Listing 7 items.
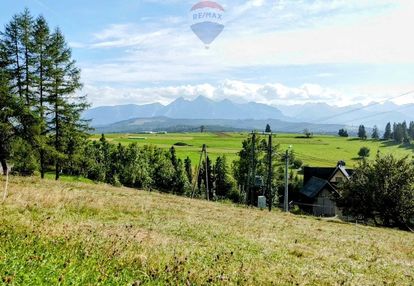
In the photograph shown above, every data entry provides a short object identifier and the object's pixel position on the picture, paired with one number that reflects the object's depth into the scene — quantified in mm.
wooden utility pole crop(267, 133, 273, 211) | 47231
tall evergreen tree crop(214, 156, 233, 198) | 103250
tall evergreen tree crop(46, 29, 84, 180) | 41594
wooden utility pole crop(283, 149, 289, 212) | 48675
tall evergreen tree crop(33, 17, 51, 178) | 39031
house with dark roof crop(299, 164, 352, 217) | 83750
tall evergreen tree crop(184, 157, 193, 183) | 114738
